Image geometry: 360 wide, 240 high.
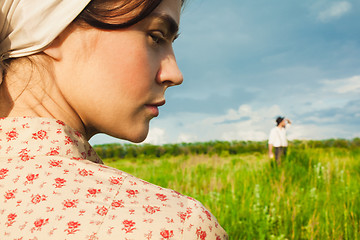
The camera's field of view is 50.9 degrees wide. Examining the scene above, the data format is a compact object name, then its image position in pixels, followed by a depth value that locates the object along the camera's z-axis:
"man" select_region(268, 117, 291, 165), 8.30
